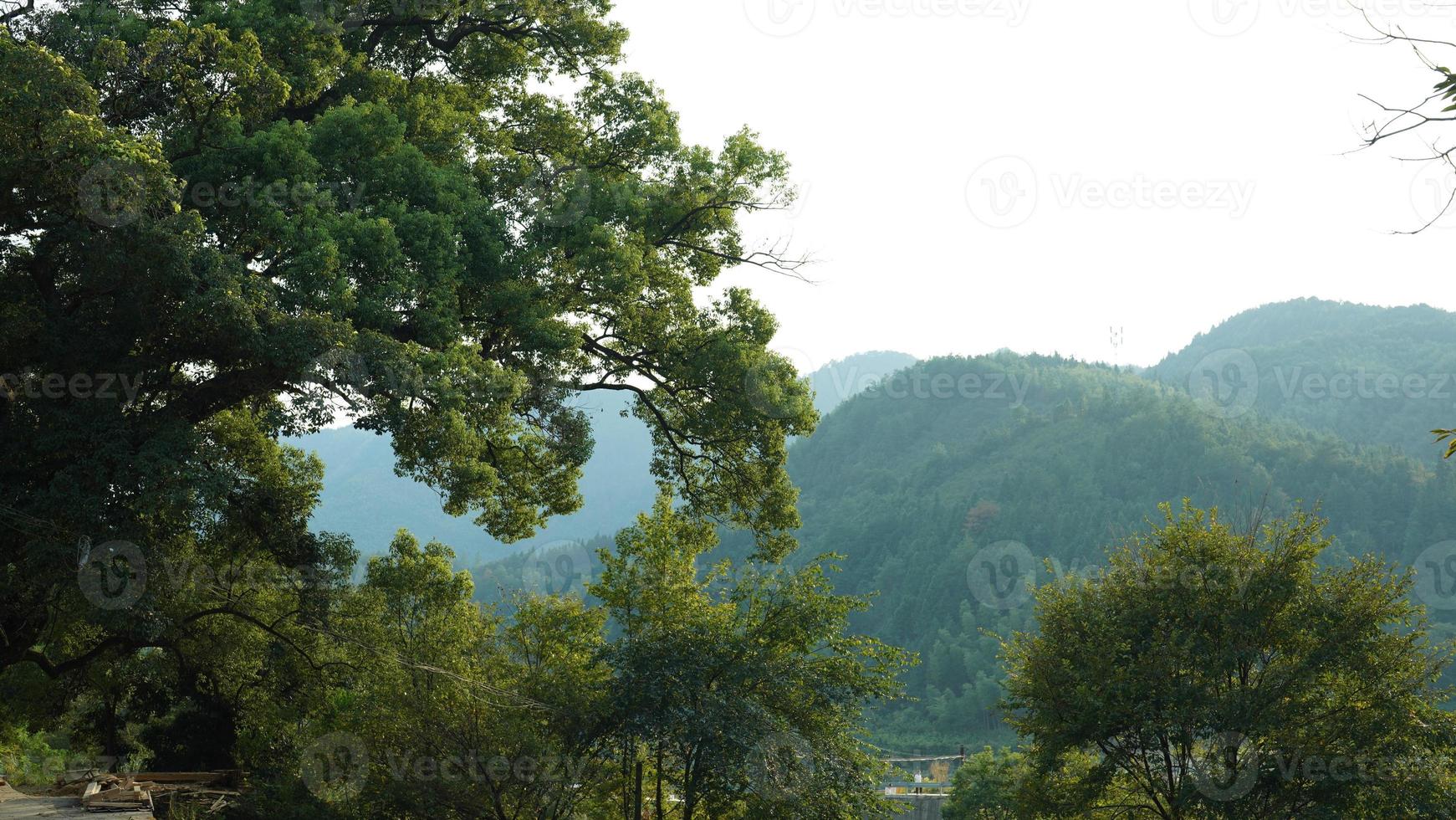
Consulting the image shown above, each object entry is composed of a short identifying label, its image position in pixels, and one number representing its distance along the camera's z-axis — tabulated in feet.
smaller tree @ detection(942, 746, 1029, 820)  89.66
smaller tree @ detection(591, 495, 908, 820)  46.26
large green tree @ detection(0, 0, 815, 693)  41.47
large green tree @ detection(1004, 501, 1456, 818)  50.96
